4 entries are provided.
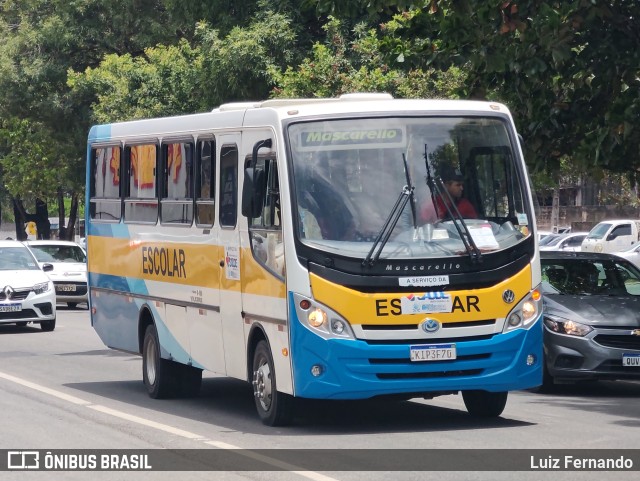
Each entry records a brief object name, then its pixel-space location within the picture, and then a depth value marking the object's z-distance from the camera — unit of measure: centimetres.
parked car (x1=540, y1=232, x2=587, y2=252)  5253
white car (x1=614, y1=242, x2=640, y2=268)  4422
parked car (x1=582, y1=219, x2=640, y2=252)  5150
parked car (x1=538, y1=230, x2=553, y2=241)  5653
